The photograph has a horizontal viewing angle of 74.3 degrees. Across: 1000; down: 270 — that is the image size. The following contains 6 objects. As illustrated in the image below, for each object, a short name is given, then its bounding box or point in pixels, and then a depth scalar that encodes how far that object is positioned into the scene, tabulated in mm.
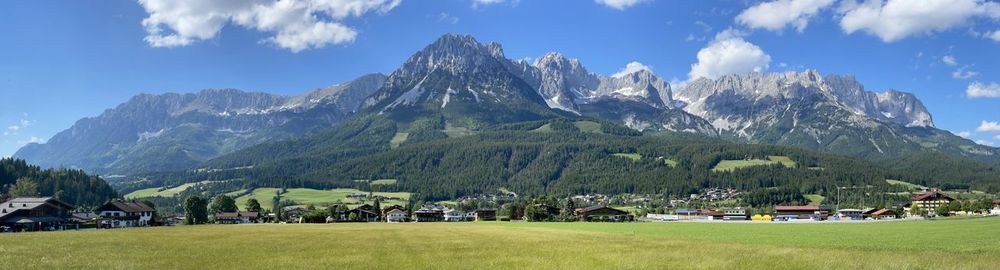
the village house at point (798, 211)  187362
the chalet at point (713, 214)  186125
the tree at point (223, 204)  187125
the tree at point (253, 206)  194125
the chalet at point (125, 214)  136412
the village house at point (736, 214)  187250
